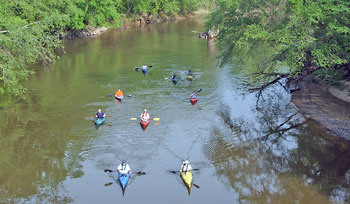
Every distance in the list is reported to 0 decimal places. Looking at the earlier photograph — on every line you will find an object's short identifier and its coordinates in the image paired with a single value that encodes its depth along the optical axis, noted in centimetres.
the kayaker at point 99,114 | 2911
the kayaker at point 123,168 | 2174
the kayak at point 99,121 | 2878
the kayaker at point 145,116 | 2903
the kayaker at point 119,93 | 3413
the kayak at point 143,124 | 2870
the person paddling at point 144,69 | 4300
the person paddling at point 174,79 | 3956
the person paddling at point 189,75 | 4074
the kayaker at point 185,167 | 2216
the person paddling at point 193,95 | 3392
